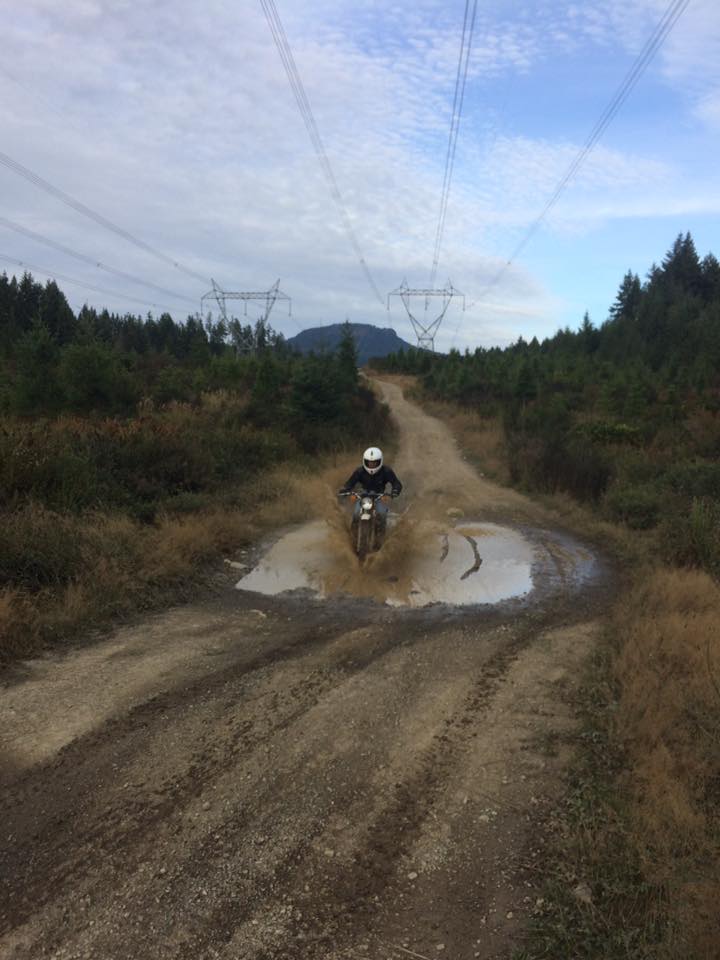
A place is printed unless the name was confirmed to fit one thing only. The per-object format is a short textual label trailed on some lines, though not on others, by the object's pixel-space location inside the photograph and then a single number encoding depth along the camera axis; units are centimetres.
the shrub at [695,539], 898
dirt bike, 973
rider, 1058
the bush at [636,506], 1240
